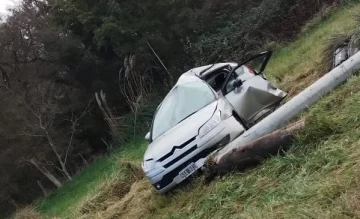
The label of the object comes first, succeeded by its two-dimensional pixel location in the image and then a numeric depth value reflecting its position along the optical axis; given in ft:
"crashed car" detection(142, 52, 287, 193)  23.70
